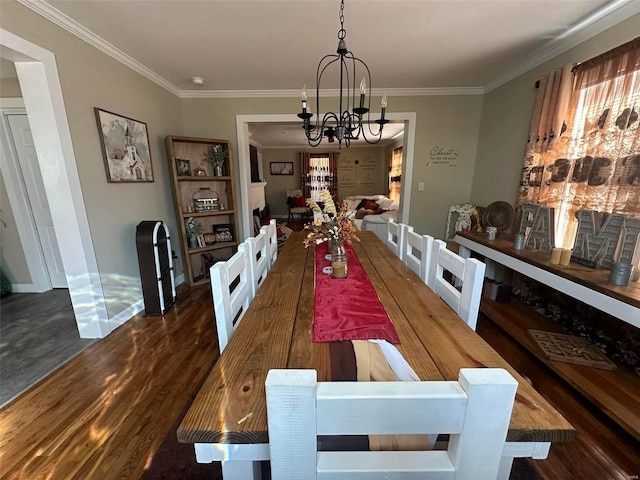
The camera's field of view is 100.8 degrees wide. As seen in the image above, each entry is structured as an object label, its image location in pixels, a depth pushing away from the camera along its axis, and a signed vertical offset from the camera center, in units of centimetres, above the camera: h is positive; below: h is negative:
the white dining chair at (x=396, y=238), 187 -43
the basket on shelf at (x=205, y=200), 317 -21
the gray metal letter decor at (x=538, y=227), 206 -37
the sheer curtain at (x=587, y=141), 159 +27
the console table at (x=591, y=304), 131 -110
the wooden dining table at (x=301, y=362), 56 -51
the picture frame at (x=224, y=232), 343 -63
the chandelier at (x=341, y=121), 135 +36
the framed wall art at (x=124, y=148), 214 +31
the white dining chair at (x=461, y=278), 101 -42
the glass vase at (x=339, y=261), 137 -41
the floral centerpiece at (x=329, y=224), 137 -22
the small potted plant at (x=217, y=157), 316 +30
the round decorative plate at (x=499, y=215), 264 -35
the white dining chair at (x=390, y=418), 40 -37
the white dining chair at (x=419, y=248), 140 -41
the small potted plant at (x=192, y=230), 311 -55
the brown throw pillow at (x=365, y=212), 516 -59
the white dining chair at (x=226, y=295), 92 -42
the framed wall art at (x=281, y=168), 824 +43
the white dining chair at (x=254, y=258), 135 -44
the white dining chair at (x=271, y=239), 189 -43
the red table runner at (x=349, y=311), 90 -50
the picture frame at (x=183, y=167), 296 +17
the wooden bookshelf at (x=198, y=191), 294 -11
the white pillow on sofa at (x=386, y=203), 558 -46
